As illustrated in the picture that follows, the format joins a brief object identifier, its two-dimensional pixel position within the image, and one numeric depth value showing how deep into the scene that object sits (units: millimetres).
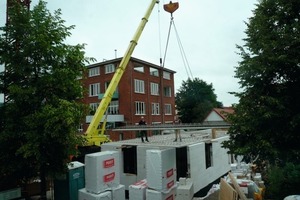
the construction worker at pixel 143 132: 15594
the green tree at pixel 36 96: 9148
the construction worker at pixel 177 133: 14953
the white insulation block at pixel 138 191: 10938
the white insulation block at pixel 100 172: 10430
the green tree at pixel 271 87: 8312
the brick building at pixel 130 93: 34594
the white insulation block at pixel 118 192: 10917
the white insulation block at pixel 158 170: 10742
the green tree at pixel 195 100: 48312
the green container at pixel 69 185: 11492
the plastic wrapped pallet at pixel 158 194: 10547
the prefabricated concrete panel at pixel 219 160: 16156
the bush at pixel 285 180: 9305
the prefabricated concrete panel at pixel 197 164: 12469
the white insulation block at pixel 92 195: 10289
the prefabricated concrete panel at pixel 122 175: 13365
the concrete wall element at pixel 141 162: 12805
